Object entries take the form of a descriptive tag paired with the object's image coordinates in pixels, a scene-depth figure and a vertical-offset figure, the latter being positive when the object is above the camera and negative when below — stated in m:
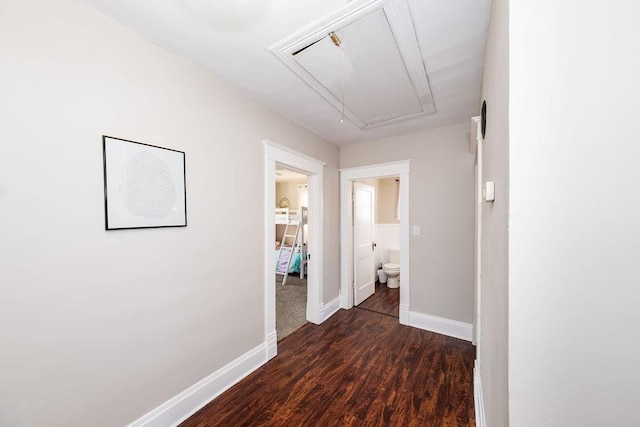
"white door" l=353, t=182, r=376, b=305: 3.57 -0.55
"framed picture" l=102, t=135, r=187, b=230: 1.30 +0.16
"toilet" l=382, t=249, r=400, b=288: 4.46 -1.23
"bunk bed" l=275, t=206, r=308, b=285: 5.09 -1.04
